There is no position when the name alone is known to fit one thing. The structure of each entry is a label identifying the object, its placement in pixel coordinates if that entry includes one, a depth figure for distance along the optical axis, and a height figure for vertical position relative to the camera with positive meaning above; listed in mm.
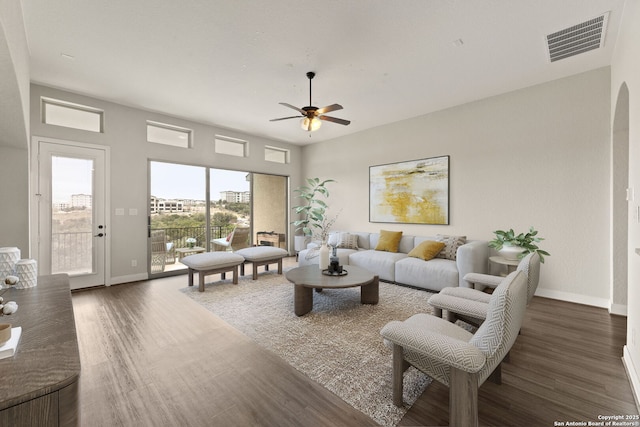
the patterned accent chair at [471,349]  1331 -706
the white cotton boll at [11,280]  1479 -372
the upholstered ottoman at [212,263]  4121 -797
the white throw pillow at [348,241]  5594 -585
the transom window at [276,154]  6793 +1538
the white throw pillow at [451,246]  4281 -527
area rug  1887 -1216
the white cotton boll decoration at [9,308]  1157 -410
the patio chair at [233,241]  5879 -616
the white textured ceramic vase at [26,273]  1664 -376
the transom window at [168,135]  5017 +1528
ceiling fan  3389 +1247
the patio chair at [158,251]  5004 -706
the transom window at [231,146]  5910 +1529
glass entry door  3965 +33
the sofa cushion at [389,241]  5031 -534
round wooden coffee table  3152 -829
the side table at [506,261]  3447 -627
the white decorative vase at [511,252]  3465 -504
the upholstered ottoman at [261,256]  4785 -781
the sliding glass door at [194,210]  5074 +61
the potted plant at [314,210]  6742 +75
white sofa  3762 -797
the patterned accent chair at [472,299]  2078 -749
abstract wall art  4816 +414
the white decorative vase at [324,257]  3709 -606
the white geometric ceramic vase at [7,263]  1679 -311
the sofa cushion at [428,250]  4328 -601
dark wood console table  732 -488
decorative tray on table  3531 -797
